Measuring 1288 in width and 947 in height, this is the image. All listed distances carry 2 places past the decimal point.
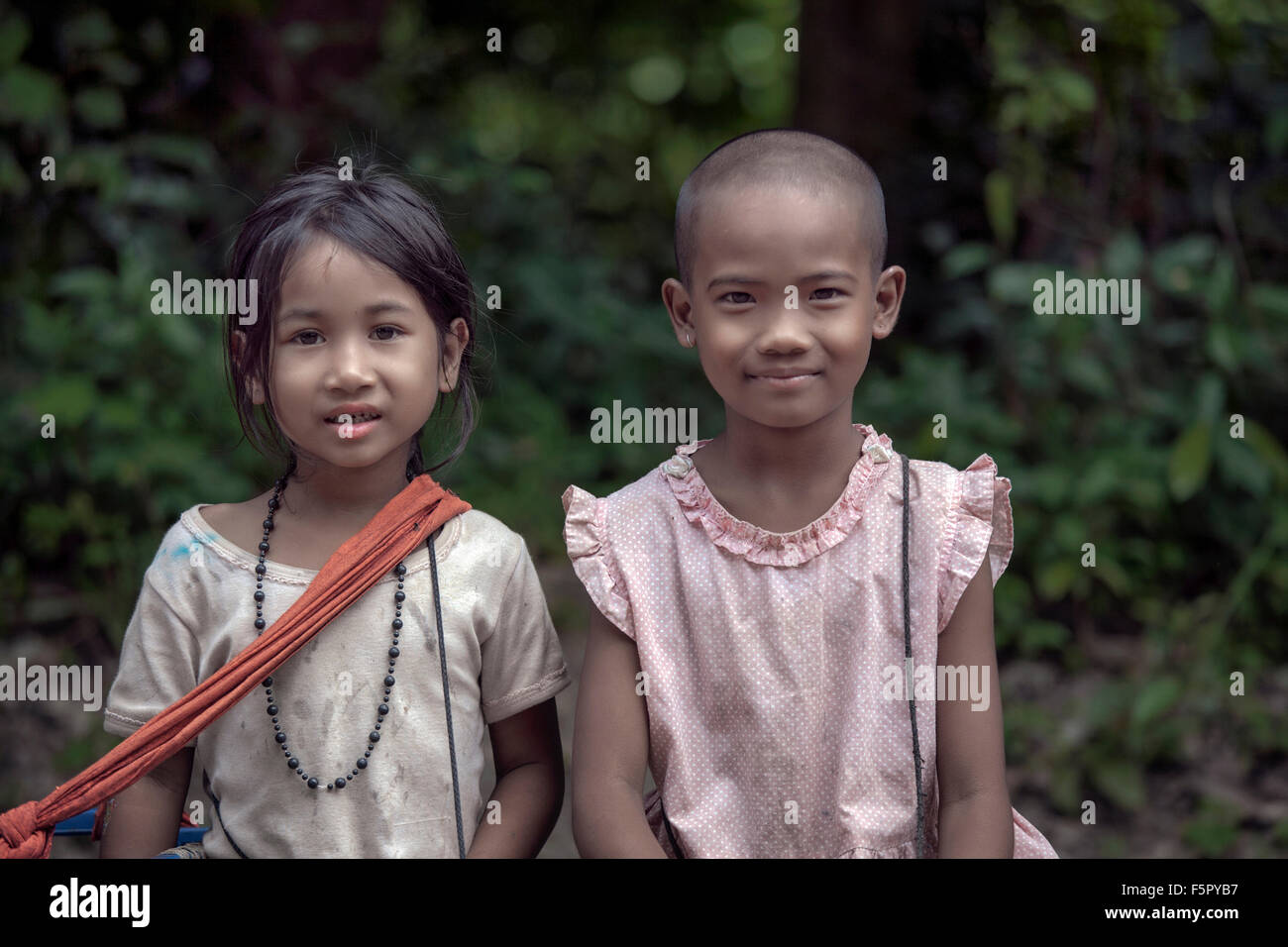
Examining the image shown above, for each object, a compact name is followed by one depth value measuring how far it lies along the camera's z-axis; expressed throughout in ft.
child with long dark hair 6.87
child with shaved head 6.84
